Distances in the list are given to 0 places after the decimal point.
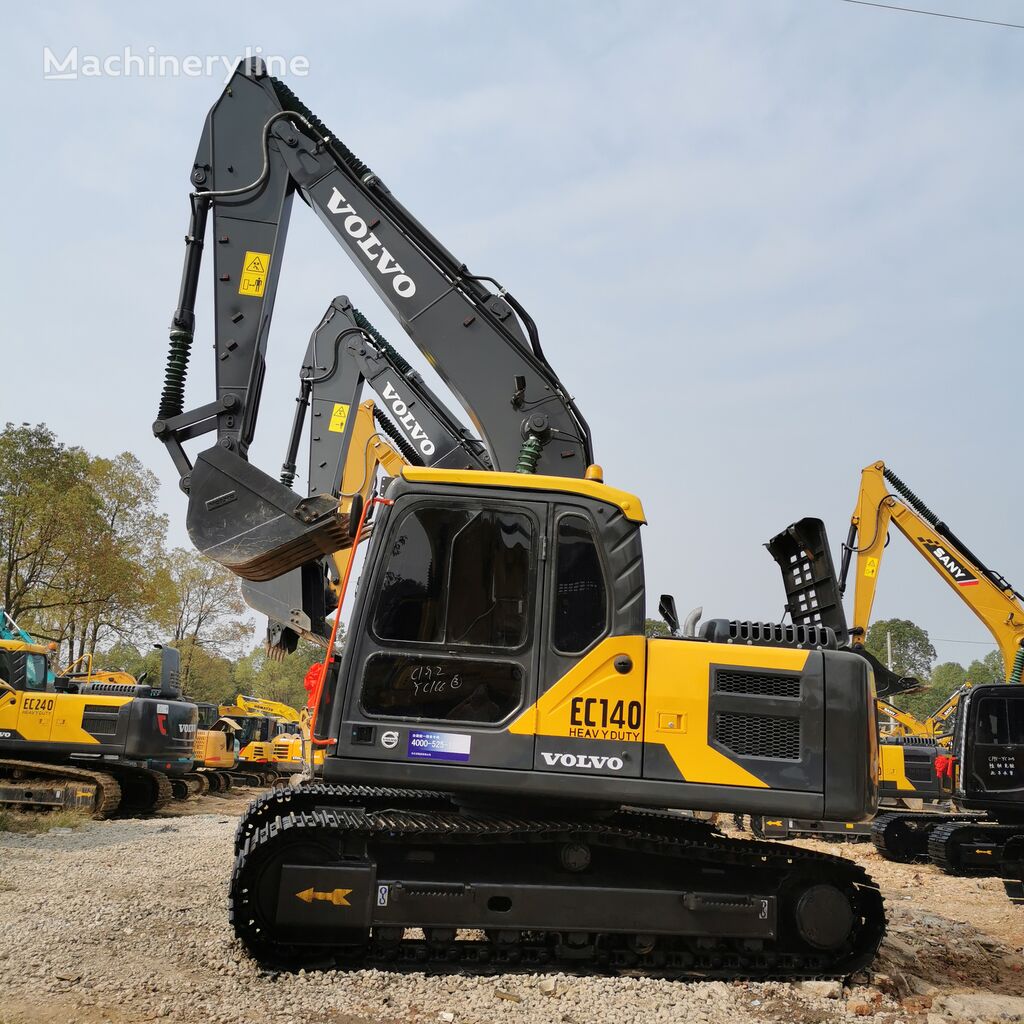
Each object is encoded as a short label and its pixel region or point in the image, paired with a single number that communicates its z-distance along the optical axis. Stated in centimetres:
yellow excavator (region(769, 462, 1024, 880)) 699
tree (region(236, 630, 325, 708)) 6688
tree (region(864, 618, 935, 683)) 8969
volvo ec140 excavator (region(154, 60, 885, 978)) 542
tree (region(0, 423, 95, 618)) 2864
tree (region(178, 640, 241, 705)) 4328
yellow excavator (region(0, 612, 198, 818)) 1466
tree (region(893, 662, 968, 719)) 7984
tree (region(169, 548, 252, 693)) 4575
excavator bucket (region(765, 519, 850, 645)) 667
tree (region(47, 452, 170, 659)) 3045
